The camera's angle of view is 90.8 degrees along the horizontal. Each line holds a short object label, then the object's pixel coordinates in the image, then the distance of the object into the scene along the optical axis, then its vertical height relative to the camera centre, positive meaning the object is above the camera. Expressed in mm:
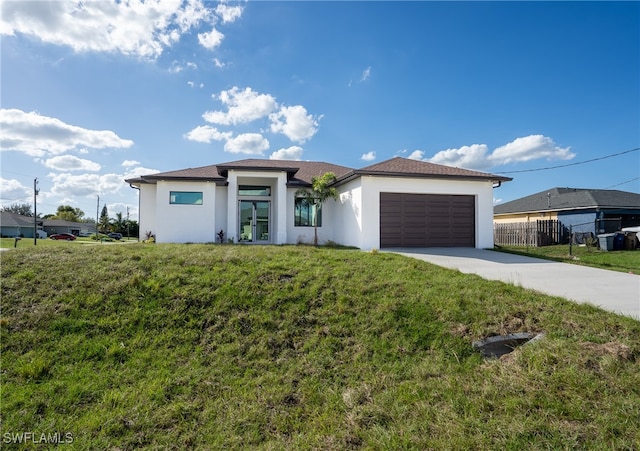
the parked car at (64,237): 41994 -1105
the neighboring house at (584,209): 19672 +1454
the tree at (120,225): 56419 +719
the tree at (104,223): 59038 +1120
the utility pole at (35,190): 33403 +4065
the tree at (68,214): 65688 +3315
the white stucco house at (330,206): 12773 +1081
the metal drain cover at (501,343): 4598 -1670
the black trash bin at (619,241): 15307 -515
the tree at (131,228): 54625 +185
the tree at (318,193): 13938 +1682
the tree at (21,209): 70894 +4443
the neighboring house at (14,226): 43219 +390
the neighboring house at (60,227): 55219 +360
